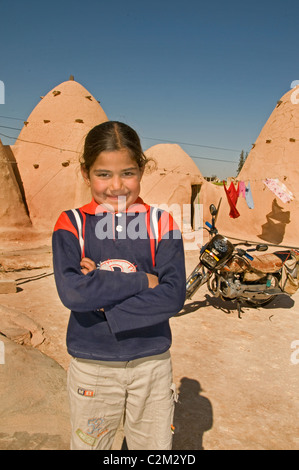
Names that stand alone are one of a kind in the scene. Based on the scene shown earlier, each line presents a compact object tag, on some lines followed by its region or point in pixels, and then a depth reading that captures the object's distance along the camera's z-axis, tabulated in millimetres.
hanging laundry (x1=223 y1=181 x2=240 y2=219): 10953
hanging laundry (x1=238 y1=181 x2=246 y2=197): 11266
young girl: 1264
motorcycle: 4480
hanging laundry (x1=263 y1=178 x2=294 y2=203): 9781
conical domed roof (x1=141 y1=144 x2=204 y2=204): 13641
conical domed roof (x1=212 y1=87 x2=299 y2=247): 10562
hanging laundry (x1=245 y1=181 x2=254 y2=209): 10633
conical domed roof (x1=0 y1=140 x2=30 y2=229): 10312
